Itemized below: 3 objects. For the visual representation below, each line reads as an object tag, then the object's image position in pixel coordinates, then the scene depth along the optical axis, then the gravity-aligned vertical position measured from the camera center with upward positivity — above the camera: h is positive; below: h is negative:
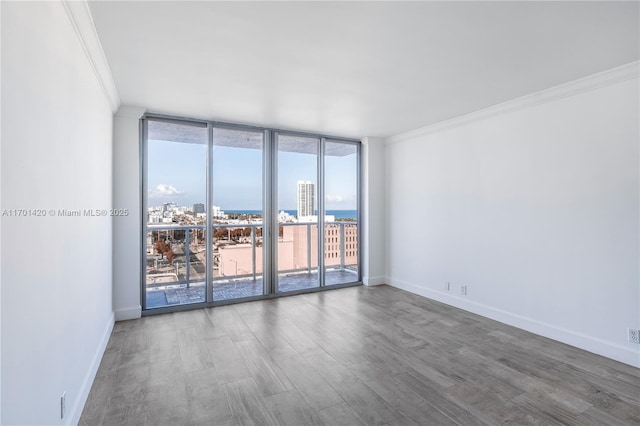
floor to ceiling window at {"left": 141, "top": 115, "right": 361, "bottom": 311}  4.35 +0.03
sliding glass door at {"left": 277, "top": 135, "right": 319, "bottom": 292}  5.14 +0.02
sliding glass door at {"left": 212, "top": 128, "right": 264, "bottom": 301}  4.67 +0.02
